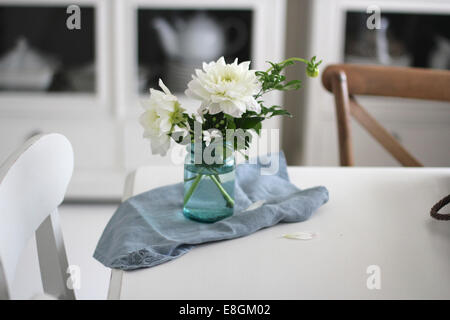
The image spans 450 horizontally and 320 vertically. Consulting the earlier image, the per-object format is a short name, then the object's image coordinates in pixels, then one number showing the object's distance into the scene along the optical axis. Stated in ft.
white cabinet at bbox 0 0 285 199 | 8.07
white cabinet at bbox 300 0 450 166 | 8.09
